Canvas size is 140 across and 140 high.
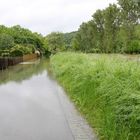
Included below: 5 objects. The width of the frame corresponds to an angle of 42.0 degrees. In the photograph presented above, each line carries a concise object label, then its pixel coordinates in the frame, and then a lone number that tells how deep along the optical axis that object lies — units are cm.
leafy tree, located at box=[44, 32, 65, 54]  5621
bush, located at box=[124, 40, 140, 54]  2653
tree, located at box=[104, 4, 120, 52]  3178
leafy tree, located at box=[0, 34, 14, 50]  3000
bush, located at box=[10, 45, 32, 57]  3060
